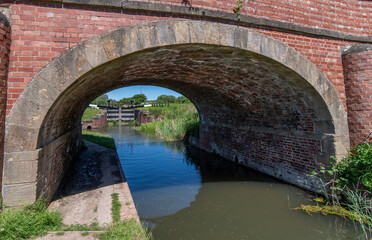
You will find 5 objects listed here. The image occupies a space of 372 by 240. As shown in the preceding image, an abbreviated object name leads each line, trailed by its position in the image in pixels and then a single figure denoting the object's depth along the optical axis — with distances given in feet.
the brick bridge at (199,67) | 10.57
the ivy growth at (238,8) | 14.47
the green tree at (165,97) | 212.99
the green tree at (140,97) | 203.72
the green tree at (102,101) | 175.00
